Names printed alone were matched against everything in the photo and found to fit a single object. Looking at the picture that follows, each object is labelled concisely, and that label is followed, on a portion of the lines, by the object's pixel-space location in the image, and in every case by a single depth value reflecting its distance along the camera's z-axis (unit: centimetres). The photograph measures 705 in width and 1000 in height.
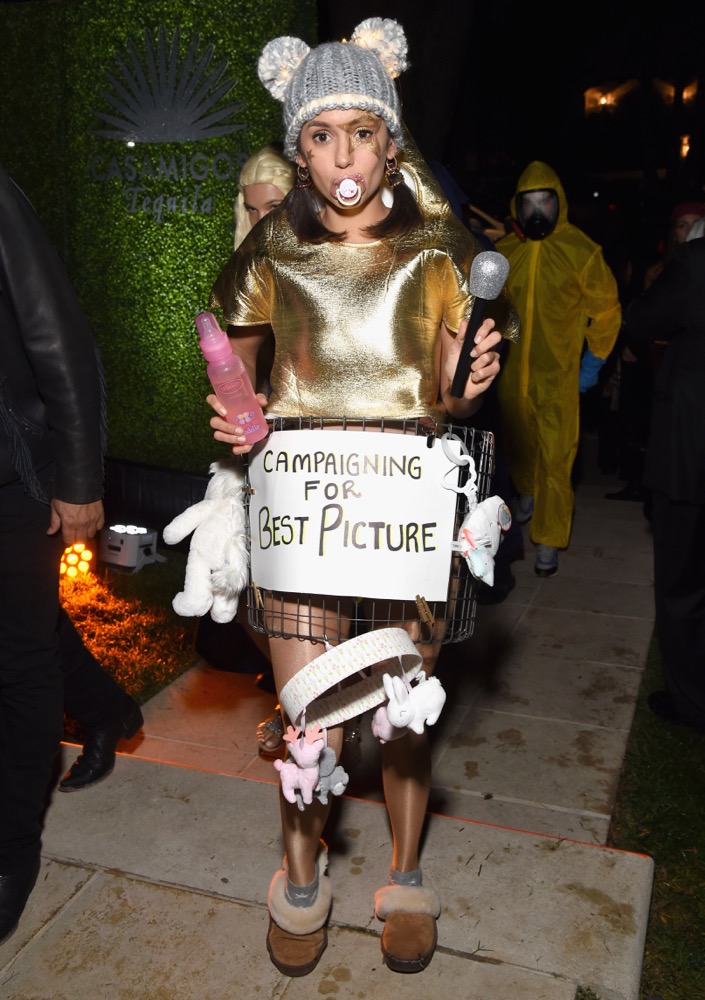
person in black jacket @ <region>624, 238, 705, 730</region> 372
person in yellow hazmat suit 576
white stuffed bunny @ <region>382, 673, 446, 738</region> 219
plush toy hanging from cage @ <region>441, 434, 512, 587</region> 221
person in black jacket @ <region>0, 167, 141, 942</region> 251
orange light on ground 566
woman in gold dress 224
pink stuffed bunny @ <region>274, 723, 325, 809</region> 226
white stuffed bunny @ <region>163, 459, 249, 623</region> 250
